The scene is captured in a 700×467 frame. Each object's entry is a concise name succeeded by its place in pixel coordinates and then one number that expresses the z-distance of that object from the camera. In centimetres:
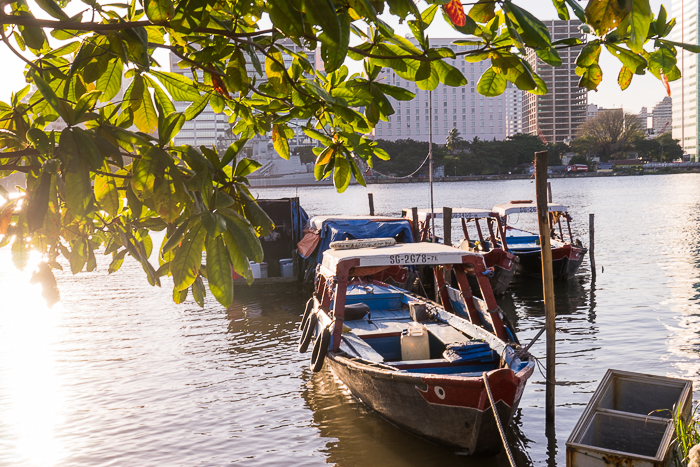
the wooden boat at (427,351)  833
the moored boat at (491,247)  2067
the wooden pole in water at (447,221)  2027
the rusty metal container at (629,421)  590
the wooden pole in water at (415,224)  2292
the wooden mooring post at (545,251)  921
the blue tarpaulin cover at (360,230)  2128
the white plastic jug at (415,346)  1081
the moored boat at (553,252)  2303
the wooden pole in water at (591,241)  2427
